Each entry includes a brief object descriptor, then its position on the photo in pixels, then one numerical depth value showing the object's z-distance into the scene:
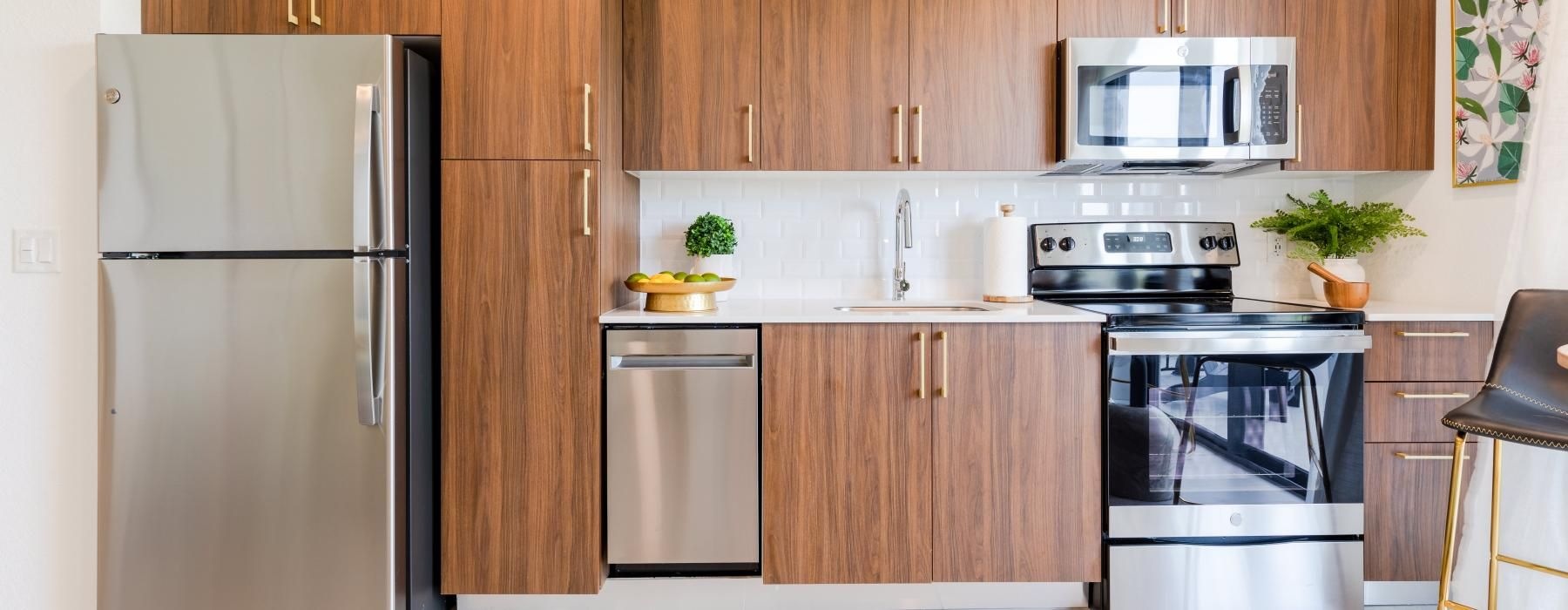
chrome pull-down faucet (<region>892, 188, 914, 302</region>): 2.70
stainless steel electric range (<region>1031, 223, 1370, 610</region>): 2.18
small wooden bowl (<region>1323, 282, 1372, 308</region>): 2.35
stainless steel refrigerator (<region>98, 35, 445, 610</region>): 1.92
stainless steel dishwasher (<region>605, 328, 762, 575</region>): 2.17
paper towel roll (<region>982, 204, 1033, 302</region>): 2.65
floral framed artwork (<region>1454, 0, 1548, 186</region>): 2.25
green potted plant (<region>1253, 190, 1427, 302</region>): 2.55
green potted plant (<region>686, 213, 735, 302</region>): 2.69
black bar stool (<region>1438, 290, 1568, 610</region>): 1.58
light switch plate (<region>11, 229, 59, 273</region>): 2.01
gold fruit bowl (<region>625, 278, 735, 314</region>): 2.30
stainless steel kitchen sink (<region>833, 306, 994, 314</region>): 2.53
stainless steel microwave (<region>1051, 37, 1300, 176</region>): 2.42
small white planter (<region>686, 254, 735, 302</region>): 2.77
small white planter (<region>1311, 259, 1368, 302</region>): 2.53
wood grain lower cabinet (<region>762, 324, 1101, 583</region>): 2.19
